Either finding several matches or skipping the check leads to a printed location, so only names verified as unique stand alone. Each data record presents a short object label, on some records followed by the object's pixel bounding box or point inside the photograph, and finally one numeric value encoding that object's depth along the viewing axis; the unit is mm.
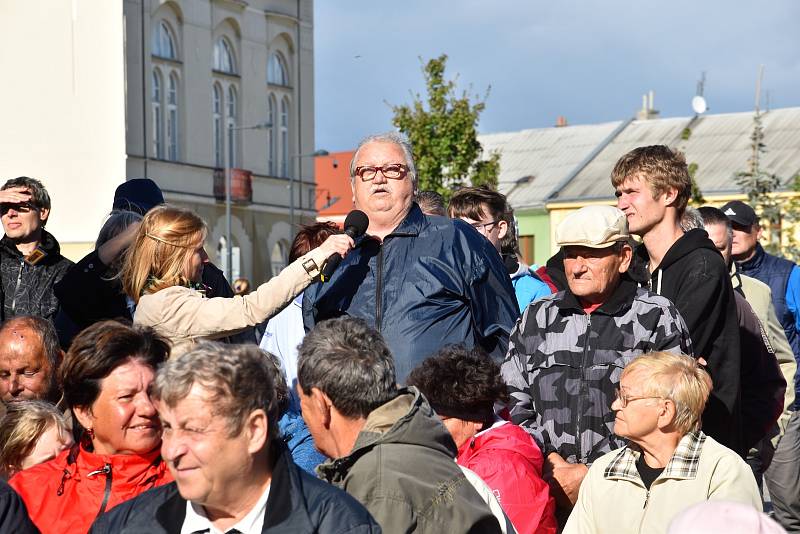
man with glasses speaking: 6270
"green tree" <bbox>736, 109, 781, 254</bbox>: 24172
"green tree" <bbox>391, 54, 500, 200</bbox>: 36719
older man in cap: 6004
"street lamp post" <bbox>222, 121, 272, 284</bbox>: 43094
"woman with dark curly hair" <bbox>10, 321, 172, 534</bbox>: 4832
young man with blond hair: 6305
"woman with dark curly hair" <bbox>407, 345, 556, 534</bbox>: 5176
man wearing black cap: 10242
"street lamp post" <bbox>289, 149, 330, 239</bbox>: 46981
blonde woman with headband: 5855
